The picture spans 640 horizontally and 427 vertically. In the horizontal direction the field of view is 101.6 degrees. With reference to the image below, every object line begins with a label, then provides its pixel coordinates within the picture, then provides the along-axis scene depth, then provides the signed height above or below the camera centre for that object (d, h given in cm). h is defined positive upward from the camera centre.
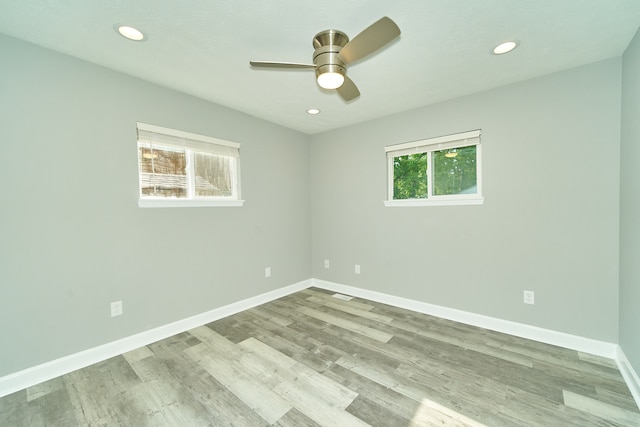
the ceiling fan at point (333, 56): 147 +90
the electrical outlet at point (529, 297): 246 -89
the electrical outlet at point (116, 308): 226 -82
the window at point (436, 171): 280 +41
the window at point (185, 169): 251 +47
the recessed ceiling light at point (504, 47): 189 +116
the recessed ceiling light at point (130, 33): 171 +122
